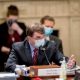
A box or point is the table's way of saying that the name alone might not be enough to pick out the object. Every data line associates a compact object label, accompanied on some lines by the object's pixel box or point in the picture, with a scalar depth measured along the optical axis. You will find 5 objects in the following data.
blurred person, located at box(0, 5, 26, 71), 9.02
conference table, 5.17
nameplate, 5.18
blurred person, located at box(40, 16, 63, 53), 7.74
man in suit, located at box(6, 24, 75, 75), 6.07
